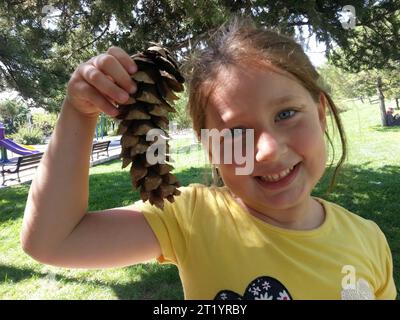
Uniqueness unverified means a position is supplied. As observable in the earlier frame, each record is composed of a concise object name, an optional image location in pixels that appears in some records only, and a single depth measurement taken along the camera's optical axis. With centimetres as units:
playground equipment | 1040
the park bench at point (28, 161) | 819
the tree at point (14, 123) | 2682
